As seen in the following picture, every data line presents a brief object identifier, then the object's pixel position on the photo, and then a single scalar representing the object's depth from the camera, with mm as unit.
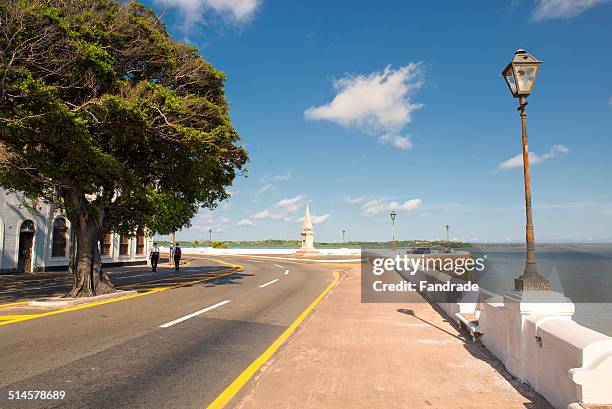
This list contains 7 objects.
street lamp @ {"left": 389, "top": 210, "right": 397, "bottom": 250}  35812
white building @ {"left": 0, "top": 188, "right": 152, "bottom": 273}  23875
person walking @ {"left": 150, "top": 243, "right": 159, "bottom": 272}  28289
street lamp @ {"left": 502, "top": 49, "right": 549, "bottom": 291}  6484
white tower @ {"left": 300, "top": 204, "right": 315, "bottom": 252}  55909
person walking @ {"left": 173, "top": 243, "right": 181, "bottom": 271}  28819
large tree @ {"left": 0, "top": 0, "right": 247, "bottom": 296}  10906
